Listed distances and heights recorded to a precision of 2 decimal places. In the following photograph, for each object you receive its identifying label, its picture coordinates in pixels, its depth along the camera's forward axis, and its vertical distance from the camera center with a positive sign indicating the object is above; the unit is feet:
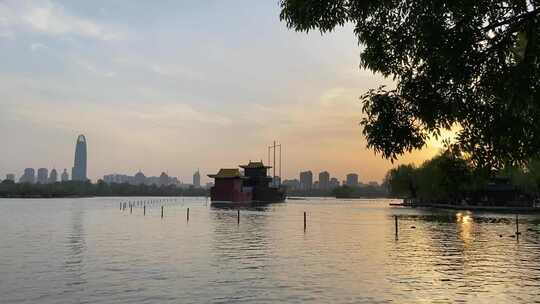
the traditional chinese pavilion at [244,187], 539.70 +8.69
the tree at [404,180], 573.33 +16.83
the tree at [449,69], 33.32 +8.25
